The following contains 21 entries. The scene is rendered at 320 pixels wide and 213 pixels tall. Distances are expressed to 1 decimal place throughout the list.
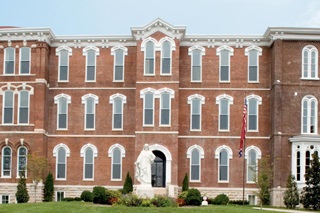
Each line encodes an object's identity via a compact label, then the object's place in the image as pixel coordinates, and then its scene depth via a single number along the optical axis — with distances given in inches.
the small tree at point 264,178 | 1859.0
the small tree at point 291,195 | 1826.9
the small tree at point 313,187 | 1780.3
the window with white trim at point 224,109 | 2121.1
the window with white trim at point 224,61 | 2137.1
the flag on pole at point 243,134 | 1819.6
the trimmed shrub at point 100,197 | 1716.3
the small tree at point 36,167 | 1996.8
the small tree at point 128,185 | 2026.0
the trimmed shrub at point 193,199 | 1752.0
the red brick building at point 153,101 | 2050.9
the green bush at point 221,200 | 1941.4
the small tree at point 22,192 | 2001.7
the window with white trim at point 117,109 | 2144.4
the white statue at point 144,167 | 1705.2
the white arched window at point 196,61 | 2140.7
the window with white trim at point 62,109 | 2160.4
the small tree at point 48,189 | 2064.5
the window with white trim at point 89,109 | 2154.3
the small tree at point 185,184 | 2028.5
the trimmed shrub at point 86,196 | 1916.5
